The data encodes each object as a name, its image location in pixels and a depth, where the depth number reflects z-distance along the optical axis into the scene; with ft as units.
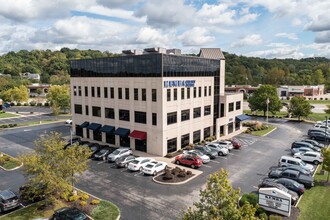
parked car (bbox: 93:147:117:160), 128.36
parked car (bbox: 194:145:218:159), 128.75
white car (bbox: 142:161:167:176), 108.68
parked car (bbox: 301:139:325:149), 147.64
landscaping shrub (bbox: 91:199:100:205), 82.99
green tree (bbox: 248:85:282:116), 238.27
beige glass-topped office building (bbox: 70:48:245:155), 132.26
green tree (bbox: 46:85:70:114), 274.77
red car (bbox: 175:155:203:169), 116.16
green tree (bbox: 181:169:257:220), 47.42
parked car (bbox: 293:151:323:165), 122.21
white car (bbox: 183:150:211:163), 122.44
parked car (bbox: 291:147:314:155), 133.90
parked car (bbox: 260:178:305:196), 88.90
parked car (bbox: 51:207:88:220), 70.13
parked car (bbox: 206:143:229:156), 133.90
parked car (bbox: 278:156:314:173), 111.24
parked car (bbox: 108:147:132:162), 124.98
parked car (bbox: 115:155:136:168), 117.50
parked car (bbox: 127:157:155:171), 112.88
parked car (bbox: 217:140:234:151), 141.69
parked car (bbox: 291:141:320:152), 139.28
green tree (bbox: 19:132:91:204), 76.13
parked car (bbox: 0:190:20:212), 78.18
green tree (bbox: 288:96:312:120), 222.89
